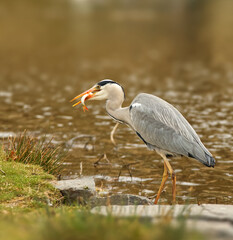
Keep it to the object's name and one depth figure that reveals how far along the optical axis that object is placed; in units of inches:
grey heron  621.0
